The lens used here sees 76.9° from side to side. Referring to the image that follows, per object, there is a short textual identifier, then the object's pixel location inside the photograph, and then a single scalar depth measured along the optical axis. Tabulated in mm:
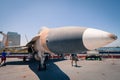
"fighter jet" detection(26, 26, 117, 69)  2861
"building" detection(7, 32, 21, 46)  101801
